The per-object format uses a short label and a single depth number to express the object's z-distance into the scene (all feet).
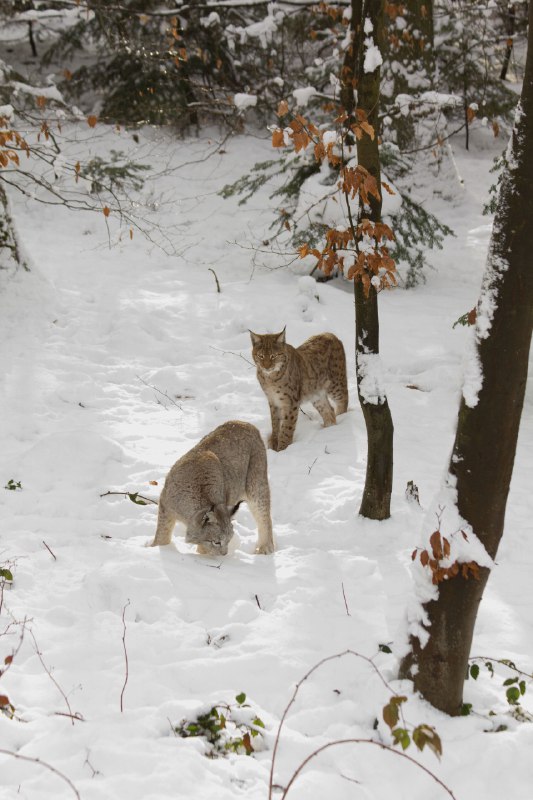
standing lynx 56.95
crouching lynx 38.22
